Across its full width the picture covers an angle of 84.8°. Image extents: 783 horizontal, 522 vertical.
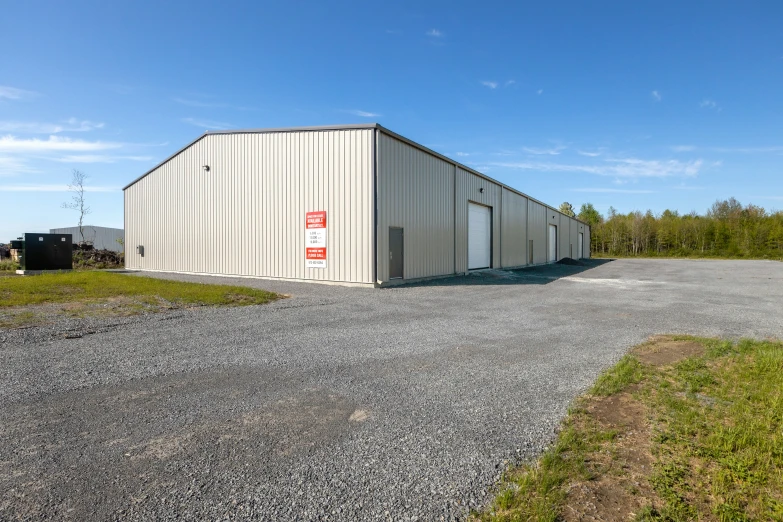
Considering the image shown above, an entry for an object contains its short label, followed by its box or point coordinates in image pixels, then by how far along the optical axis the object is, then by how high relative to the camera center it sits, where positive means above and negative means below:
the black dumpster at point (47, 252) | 19.20 +0.12
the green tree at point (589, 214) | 75.91 +7.14
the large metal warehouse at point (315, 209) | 15.24 +1.90
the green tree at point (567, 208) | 80.06 +8.67
